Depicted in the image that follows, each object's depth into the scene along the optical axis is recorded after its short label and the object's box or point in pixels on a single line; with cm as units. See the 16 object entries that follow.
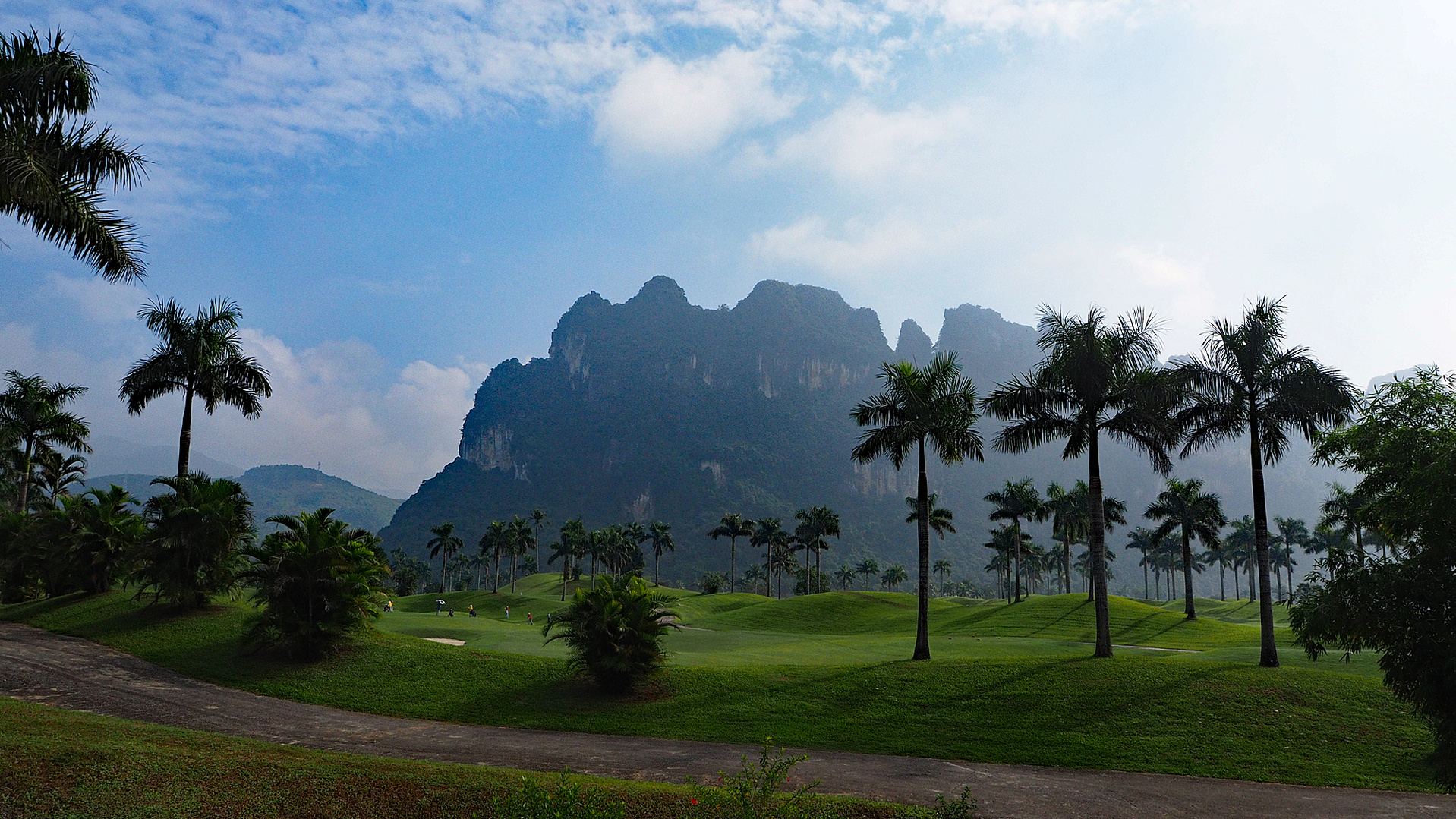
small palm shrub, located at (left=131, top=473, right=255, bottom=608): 3042
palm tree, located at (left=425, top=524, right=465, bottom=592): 11169
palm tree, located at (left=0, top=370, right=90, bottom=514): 4688
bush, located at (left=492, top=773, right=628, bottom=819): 972
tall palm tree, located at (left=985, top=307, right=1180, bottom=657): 2864
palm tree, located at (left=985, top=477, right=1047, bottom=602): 7275
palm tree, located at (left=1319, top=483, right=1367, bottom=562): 5147
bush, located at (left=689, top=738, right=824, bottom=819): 1035
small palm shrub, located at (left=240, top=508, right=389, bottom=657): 2555
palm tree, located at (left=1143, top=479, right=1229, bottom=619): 6175
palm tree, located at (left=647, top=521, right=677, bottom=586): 12050
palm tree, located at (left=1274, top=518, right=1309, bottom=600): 10419
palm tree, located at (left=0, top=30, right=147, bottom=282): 1406
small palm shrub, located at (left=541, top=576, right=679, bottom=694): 2314
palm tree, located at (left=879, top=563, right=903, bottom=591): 15438
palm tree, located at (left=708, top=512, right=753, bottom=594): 10638
